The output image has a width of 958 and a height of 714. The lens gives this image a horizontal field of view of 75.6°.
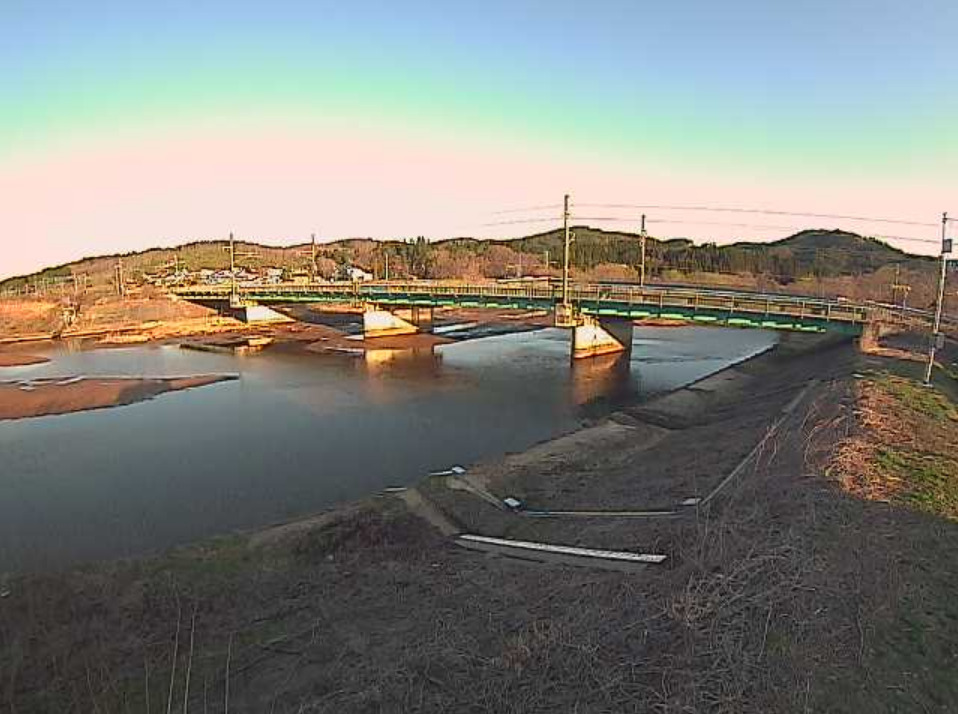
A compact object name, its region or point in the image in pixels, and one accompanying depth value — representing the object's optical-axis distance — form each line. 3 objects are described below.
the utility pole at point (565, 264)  45.88
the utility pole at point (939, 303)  22.12
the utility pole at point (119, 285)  79.45
